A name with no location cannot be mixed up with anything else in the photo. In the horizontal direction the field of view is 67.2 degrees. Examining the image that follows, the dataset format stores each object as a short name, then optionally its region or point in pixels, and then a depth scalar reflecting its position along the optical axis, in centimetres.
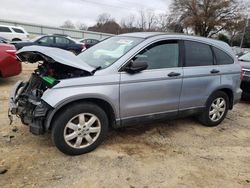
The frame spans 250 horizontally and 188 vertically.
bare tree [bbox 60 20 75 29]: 4238
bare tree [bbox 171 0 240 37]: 3092
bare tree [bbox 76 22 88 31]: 4074
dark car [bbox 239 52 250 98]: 487
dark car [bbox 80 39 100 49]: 1516
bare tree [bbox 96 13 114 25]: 4163
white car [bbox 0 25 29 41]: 1404
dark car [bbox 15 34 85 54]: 1200
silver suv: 243
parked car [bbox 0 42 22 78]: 491
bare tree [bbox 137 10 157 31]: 3749
